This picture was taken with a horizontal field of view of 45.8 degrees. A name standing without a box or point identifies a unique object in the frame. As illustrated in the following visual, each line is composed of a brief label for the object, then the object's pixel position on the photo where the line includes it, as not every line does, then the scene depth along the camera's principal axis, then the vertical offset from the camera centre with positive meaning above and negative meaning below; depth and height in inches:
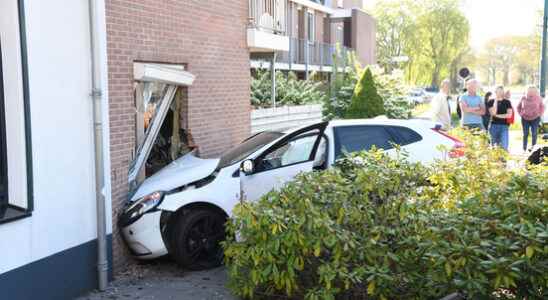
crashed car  267.1 -38.8
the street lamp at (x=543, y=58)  721.1 +33.6
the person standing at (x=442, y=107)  477.4 -13.3
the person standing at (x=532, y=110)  589.0 -19.8
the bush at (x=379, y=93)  860.0 -5.9
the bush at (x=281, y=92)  670.5 -1.9
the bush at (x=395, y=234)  156.7 -39.6
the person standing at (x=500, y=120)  499.2 -24.2
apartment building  490.6 +97.6
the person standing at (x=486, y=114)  523.5 -20.8
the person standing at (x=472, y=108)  485.4 -14.4
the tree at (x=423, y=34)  2539.4 +215.9
